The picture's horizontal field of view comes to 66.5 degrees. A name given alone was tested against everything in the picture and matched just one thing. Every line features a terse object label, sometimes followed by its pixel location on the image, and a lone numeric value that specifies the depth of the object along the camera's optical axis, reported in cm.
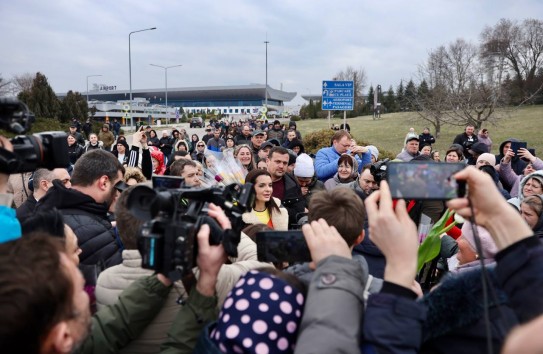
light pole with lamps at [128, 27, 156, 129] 3306
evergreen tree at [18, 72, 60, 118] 3369
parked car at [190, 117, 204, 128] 5684
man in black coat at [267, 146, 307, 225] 559
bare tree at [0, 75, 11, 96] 4704
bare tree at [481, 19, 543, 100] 5056
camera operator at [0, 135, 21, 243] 186
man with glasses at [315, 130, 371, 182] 665
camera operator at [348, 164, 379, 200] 491
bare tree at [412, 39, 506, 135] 2928
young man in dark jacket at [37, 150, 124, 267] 291
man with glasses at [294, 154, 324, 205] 598
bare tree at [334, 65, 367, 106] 7069
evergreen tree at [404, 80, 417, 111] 3646
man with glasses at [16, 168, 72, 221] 428
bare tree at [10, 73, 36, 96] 5529
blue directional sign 1661
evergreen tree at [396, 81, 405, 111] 6456
